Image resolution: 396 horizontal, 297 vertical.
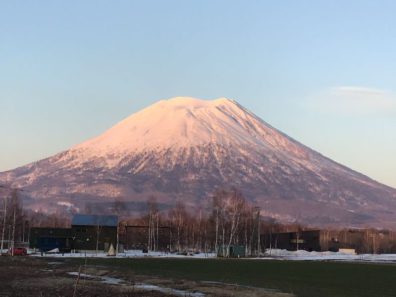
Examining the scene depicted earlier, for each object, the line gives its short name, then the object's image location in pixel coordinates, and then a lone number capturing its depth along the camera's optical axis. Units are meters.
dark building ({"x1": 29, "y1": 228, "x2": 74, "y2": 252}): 137.62
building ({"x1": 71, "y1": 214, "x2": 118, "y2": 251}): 140.25
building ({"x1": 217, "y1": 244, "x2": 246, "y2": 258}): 121.00
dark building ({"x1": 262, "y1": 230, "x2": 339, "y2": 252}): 188.38
